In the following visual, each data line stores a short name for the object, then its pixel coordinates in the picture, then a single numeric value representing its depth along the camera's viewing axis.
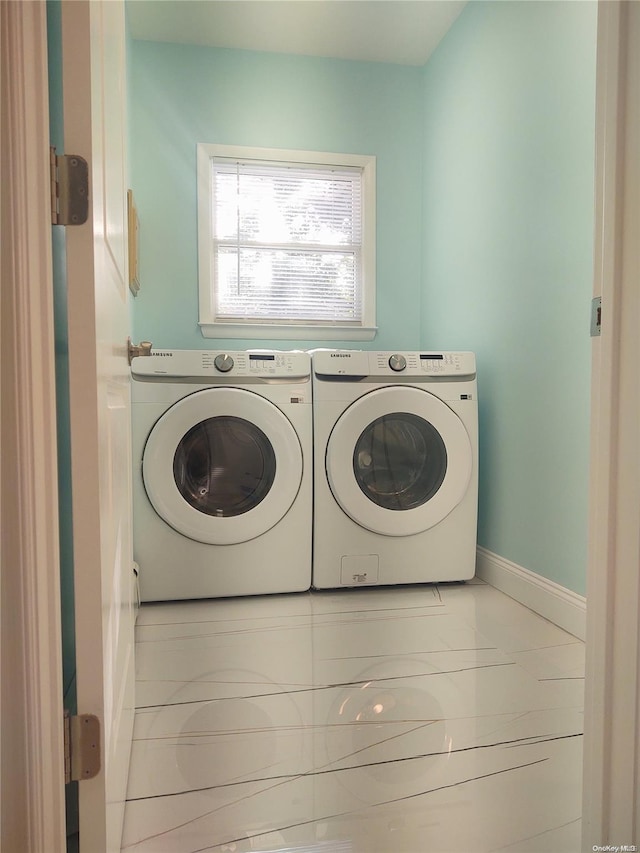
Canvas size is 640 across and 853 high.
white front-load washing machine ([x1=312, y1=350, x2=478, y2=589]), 2.15
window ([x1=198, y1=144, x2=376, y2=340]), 2.98
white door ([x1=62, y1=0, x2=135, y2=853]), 0.72
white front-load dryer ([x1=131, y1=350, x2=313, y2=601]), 2.01
